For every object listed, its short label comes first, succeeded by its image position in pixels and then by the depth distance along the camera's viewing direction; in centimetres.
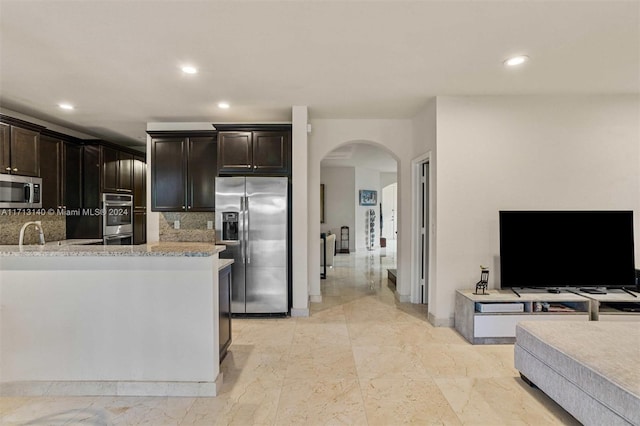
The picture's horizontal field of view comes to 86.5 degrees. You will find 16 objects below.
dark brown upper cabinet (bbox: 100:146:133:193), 529
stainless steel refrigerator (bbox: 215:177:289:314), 420
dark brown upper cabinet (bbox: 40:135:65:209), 444
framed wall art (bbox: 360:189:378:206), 1093
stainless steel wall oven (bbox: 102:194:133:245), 524
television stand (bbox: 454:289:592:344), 342
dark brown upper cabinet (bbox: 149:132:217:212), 466
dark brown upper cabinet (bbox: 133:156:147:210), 605
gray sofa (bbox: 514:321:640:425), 182
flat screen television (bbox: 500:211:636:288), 360
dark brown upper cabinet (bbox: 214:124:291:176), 436
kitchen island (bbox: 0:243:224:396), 249
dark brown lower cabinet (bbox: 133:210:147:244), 596
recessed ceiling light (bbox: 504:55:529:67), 285
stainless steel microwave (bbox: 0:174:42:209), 385
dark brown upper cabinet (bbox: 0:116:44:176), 388
